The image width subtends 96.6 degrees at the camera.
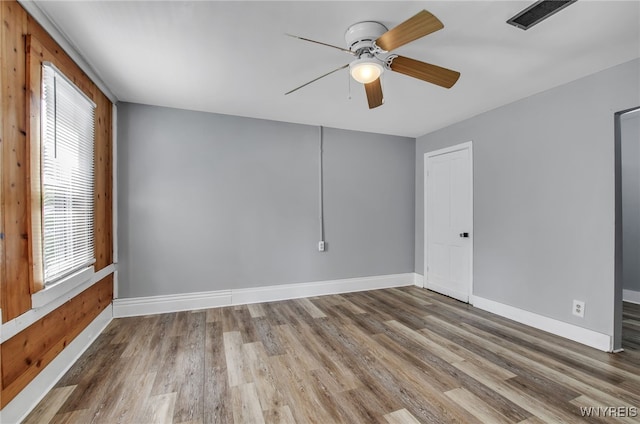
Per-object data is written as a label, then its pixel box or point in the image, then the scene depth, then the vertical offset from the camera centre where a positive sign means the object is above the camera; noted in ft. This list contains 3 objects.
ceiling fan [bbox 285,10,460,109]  5.75 +3.40
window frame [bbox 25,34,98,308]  5.72 +0.83
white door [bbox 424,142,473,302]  12.50 -0.43
